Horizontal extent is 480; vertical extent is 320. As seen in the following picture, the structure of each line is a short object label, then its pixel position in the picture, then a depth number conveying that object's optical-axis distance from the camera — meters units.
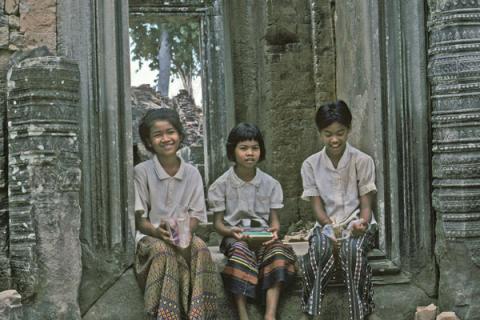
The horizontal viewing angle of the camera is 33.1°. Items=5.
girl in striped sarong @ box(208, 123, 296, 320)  4.39
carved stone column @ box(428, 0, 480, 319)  4.33
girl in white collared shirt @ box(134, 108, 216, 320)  4.15
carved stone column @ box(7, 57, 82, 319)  4.12
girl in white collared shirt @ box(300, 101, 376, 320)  4.29
